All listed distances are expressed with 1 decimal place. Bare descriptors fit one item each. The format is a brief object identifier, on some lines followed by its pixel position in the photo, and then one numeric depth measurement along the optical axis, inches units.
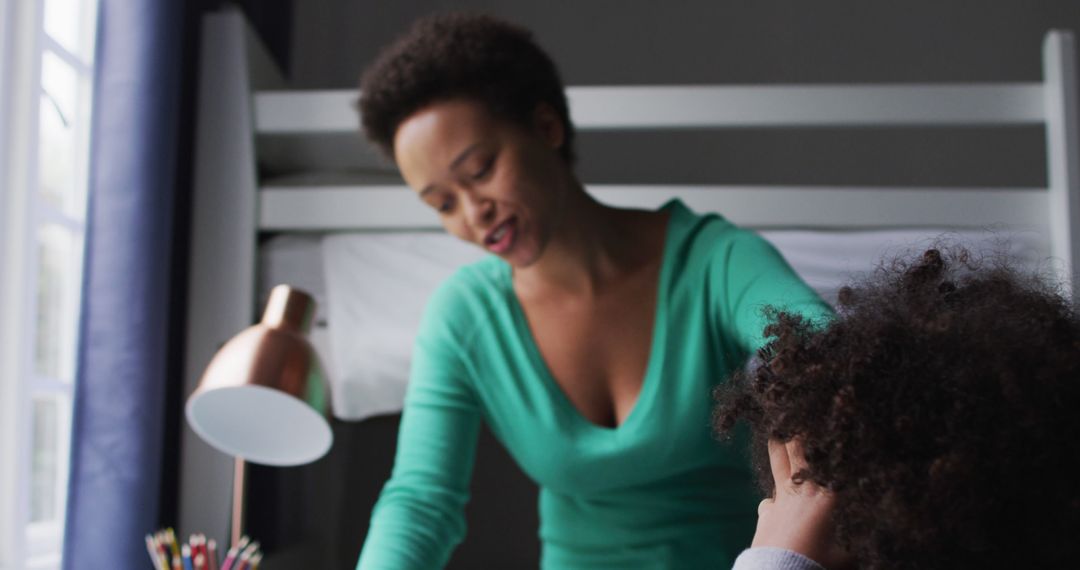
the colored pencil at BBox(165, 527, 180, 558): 54.6
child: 20.4
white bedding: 76.0
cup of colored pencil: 53.5
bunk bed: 76.1
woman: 47.4
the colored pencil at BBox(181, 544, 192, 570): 53.1
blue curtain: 60.1
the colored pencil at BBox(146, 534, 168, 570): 57.1
